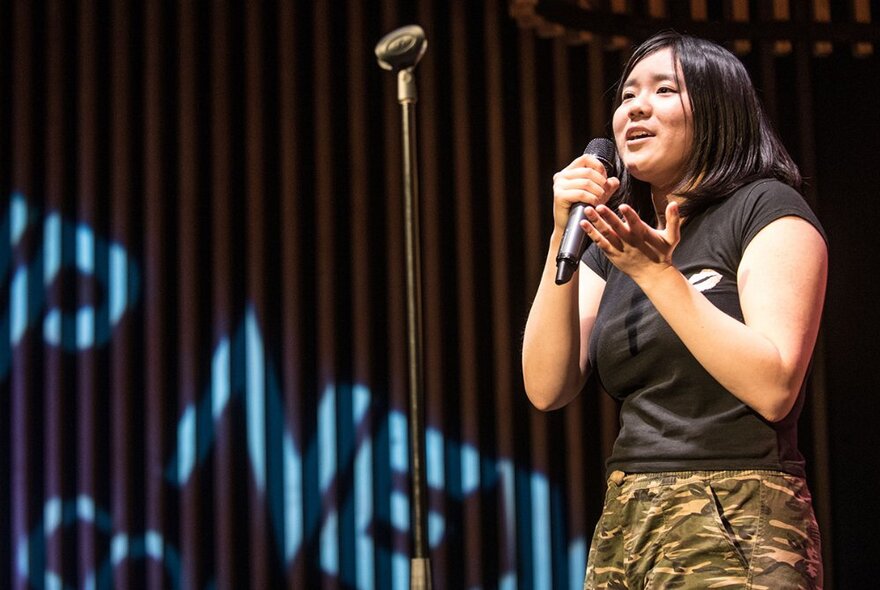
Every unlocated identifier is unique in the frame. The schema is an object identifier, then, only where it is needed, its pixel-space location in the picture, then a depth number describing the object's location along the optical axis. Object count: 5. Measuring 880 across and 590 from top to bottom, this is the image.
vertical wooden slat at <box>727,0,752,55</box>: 6.80
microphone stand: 3.04
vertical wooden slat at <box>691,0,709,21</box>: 6.74
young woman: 2.39
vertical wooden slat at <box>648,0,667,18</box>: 6.73
